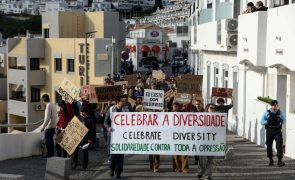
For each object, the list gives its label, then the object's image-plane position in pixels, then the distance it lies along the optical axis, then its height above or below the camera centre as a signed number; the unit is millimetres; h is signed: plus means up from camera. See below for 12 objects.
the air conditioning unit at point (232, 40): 19955 +593
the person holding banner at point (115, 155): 12406 -2176
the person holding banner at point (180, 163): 13055 -2473
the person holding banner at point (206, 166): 12086 -2363
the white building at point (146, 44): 83500 +1901
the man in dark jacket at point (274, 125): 13586 -1653
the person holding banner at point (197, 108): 13992 -1273
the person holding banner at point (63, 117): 13719 -1477
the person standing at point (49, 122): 13656 -1583
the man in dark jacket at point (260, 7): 16594 +1466
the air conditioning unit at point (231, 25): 19875 +1115
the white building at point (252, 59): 14977 -79
